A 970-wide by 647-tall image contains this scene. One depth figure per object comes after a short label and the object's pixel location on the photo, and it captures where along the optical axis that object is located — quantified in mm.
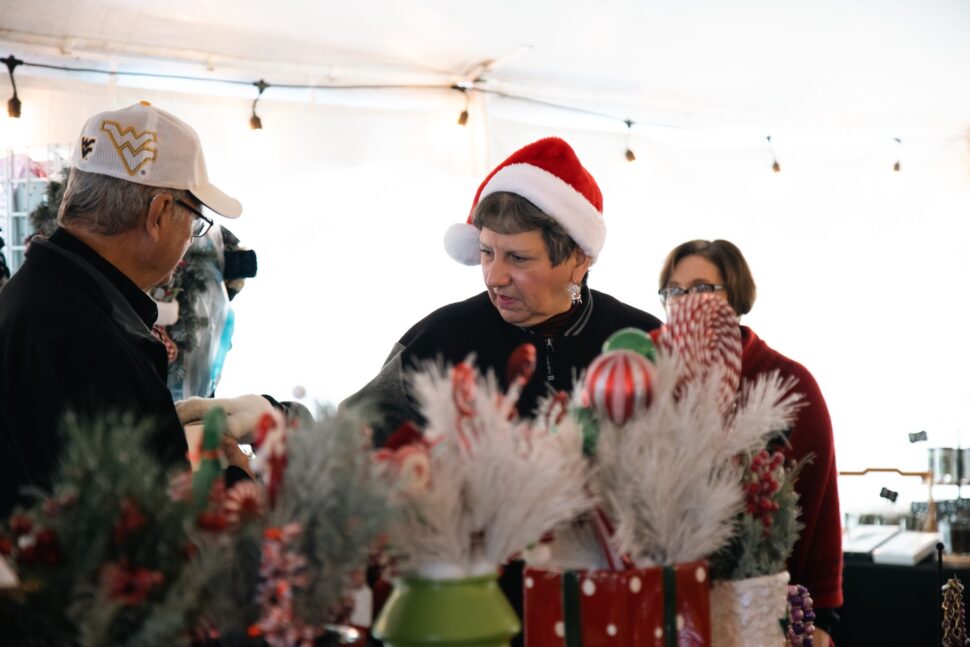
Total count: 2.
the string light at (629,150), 4672
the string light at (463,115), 4066
